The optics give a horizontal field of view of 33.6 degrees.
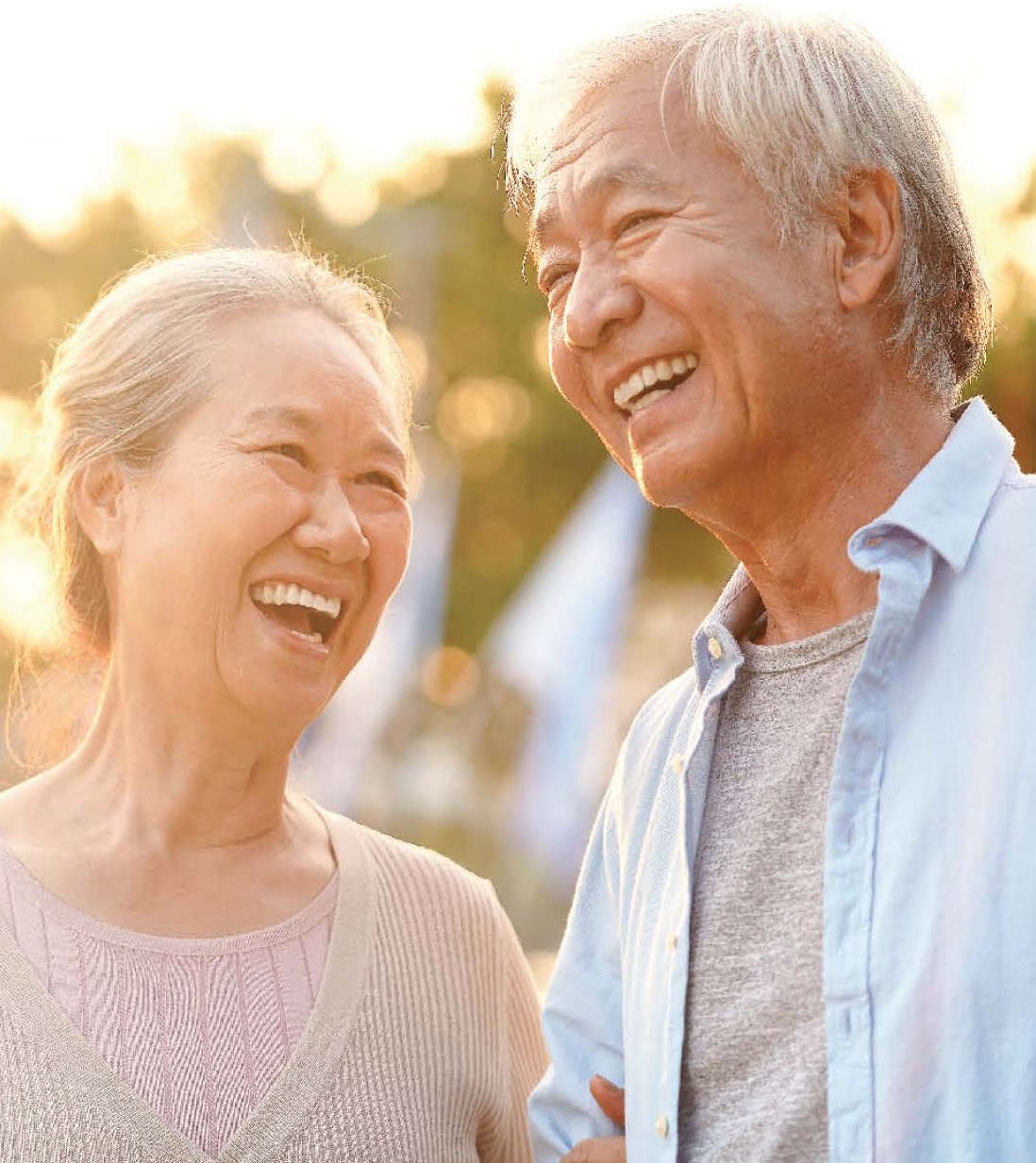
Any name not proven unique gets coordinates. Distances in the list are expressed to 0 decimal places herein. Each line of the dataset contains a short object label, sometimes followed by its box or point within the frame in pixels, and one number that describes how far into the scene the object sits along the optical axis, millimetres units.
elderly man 2344
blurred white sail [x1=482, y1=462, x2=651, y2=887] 13742
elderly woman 2869
